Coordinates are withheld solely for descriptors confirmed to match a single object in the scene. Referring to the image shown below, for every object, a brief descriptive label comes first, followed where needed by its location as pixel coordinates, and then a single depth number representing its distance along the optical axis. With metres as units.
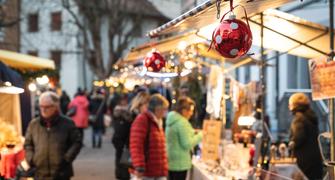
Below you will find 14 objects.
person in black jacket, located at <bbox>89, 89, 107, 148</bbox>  17.39
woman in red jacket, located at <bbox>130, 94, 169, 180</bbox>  6.53
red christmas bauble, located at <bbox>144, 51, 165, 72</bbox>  7.44
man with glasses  6.57
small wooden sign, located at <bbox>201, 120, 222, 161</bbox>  8.50
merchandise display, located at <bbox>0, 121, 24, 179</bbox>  6.20
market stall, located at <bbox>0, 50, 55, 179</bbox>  6.22
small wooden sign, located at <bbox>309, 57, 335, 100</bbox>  5.36
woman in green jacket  7.41
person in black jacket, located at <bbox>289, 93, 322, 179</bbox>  7.56
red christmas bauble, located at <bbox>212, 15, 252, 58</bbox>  3.84
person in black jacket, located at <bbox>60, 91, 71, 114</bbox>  19.42
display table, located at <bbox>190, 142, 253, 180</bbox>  7.33
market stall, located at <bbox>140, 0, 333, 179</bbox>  4.78
